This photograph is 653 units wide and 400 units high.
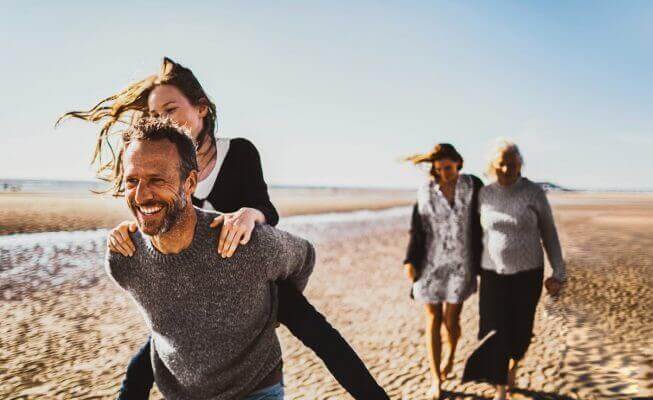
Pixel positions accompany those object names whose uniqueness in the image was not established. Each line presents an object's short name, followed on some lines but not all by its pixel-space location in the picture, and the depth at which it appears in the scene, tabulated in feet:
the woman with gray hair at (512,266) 12.99
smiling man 5.09
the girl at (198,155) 6.20
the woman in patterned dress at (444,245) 14.44
